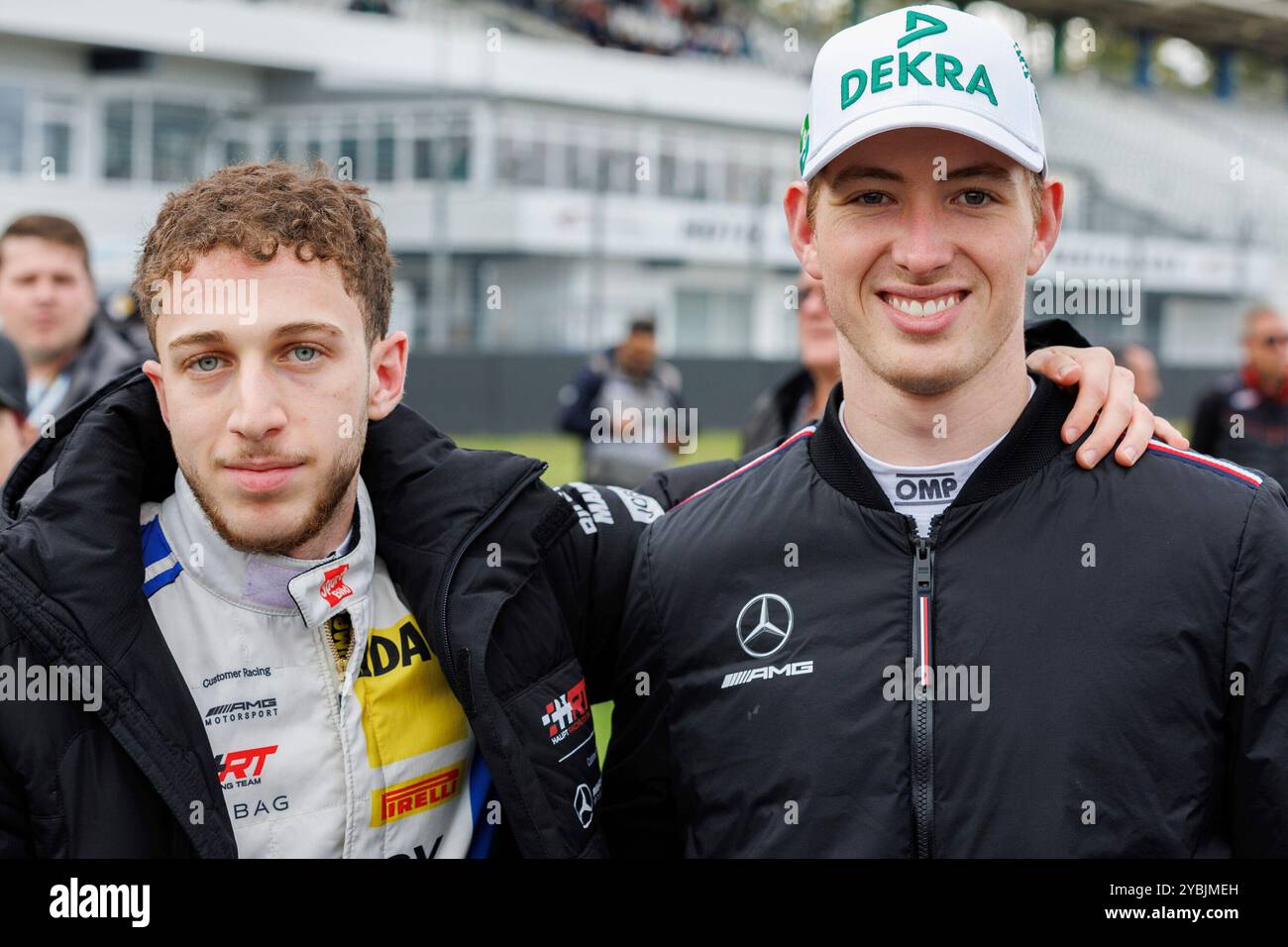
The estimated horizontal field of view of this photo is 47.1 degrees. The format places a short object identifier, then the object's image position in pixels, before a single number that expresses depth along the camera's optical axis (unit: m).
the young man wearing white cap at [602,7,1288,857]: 2.23
